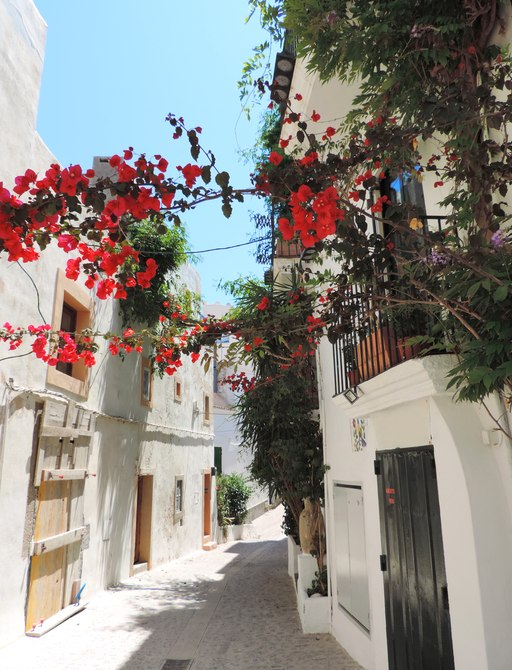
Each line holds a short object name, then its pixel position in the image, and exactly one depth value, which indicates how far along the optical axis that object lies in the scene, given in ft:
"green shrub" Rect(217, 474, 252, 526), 63.26
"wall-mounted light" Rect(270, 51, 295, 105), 17.87
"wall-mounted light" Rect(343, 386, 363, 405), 15.64
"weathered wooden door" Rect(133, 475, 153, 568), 36.88
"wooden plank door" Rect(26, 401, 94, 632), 21.30
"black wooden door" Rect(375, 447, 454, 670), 11.71
